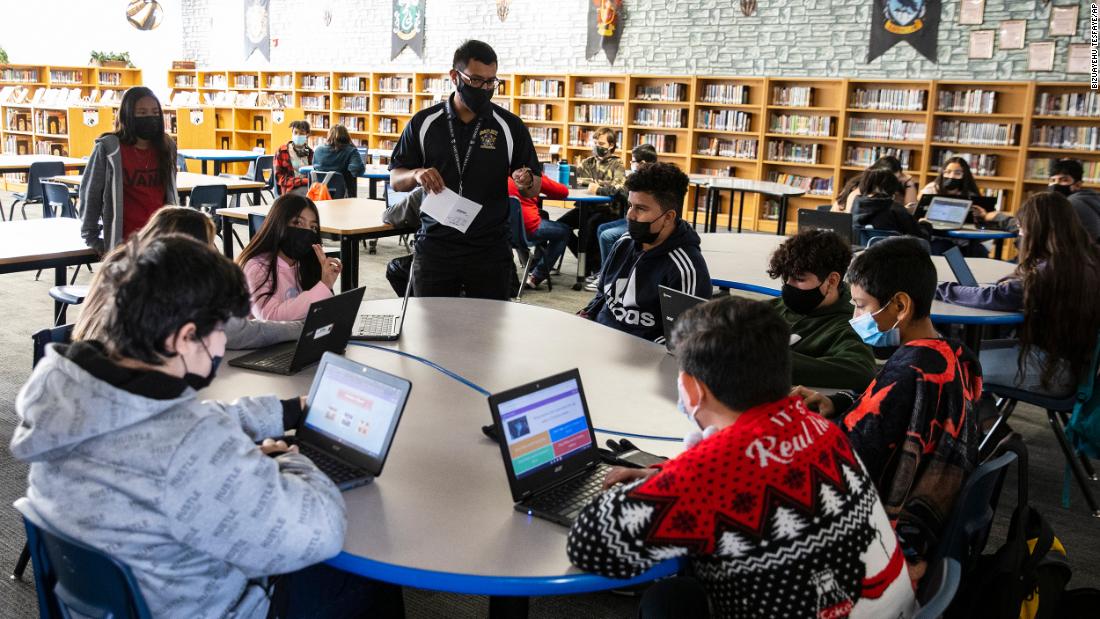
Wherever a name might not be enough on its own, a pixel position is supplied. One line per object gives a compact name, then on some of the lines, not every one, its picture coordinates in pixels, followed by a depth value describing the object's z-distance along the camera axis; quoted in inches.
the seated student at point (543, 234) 250.5
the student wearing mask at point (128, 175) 156.7
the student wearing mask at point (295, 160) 302.5
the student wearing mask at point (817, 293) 102.7
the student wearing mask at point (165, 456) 49.7
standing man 135.0
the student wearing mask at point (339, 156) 328.8
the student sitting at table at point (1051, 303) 127.4
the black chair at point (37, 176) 297.9
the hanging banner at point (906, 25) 353.4
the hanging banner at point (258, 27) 572.7
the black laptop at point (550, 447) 61.9
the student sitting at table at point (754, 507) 51.0
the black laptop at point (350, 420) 64.4
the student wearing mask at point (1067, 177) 257.8
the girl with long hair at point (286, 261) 110.7
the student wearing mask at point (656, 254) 116.0
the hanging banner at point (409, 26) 502.3
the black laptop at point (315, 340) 90.0
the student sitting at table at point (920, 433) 70.8
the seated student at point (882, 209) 221.9
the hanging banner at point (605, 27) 430.0
